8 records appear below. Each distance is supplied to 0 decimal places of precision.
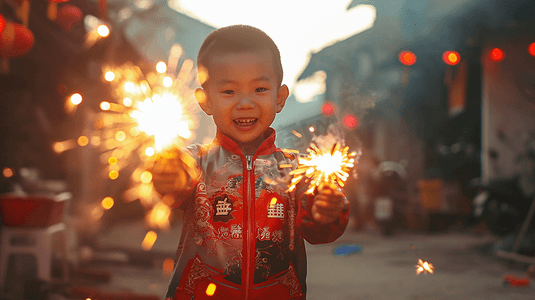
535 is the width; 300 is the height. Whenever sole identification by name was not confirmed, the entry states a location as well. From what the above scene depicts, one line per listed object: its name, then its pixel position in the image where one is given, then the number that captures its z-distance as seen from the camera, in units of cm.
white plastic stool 416
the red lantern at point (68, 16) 482
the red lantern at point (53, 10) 488
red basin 418
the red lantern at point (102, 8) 519
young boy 167
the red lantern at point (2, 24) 348
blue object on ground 715
